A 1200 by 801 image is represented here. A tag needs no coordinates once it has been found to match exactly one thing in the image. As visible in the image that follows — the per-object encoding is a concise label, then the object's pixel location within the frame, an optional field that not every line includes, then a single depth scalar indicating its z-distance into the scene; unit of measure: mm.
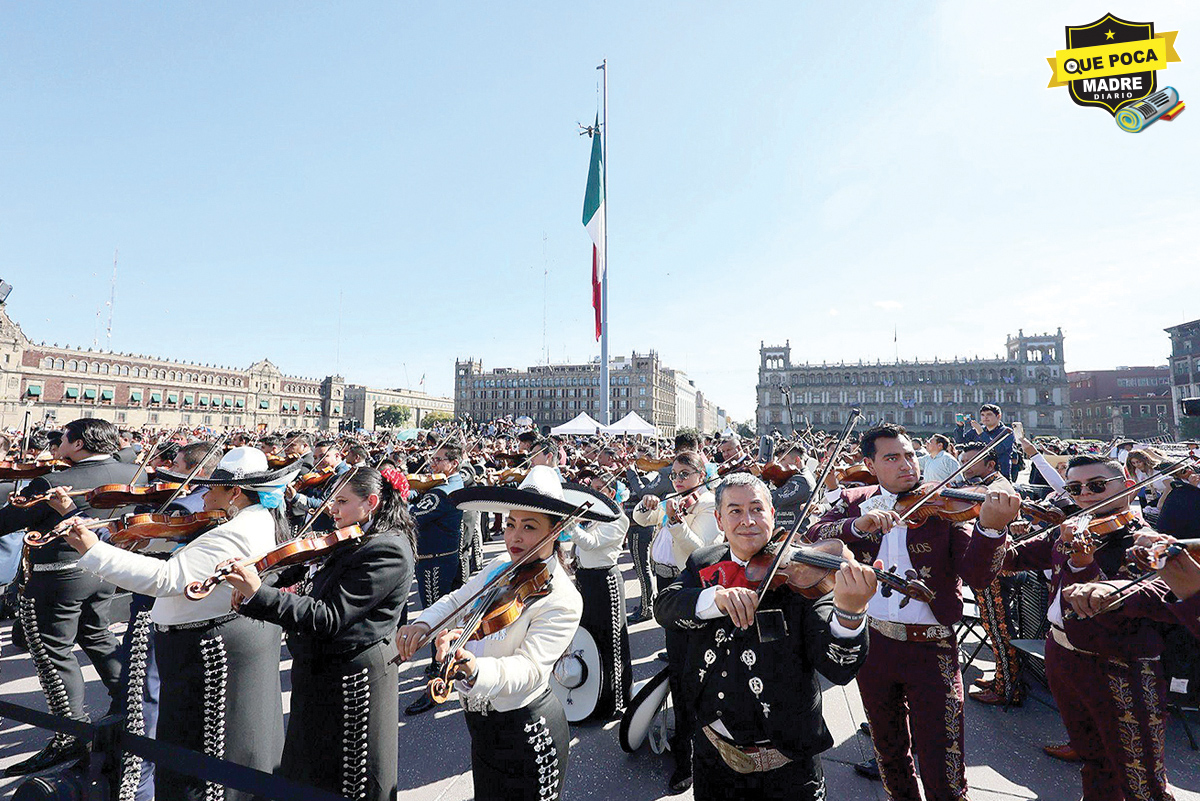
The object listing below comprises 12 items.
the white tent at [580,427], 24628
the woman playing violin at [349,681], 2459
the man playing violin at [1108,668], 2578
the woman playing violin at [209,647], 2393
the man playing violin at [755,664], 1846
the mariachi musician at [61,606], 3688
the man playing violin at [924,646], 2607
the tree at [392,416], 113625
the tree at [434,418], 101975
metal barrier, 1558
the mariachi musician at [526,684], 2174
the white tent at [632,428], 24000
